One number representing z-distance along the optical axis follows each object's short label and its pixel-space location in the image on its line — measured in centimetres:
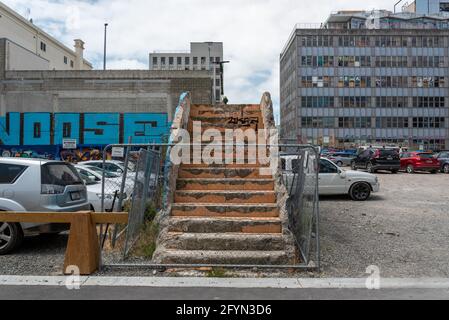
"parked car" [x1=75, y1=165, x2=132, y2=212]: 976
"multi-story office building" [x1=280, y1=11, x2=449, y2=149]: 7762
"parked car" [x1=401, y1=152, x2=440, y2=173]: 2750
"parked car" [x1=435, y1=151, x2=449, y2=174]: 2856
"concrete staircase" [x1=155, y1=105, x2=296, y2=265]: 645
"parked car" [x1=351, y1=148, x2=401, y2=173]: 2655
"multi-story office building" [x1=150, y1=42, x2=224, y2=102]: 12386
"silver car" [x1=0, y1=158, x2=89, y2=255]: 714
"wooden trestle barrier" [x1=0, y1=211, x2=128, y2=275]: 610
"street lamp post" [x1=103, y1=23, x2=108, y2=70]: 4717
